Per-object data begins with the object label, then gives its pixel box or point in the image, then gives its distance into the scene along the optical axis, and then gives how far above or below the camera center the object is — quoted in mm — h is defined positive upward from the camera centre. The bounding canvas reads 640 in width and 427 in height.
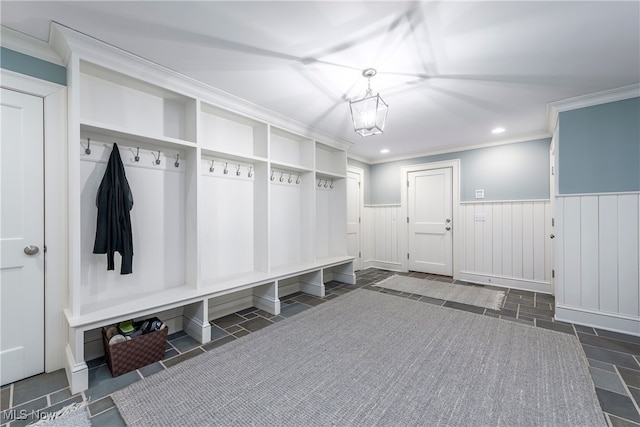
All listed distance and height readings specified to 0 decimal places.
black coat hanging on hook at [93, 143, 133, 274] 2115 -14
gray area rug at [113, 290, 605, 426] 1562 -1191
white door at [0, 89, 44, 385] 1876 -171
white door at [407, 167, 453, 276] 5008 -162
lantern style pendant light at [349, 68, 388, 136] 2299 +883
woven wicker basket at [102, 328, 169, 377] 1964 -1070
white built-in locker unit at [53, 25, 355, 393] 1991 +180
